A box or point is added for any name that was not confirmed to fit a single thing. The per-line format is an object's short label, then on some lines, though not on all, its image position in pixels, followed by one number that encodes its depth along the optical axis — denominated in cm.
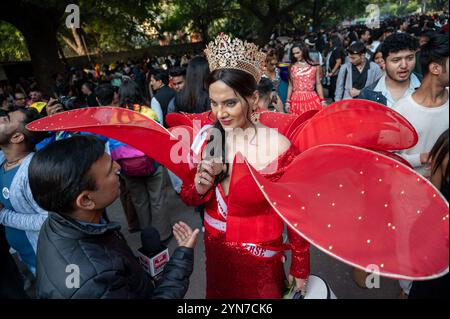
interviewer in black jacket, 107
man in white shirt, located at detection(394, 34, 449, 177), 188
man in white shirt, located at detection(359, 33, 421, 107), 250
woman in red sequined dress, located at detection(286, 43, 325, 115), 450
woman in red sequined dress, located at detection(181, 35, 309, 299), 155
